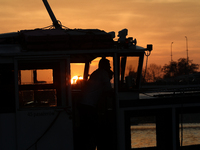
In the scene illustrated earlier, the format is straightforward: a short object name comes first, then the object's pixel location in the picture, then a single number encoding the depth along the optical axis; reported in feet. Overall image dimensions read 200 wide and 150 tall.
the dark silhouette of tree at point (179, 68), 360.69
